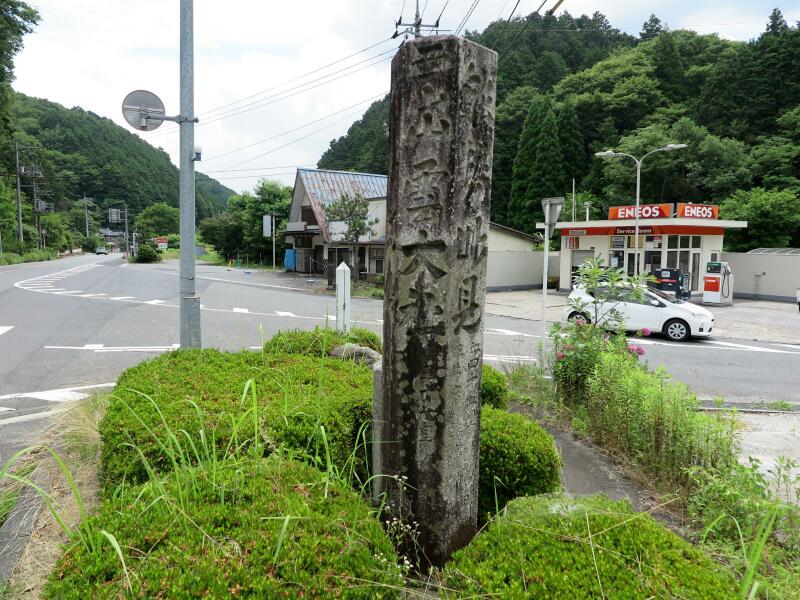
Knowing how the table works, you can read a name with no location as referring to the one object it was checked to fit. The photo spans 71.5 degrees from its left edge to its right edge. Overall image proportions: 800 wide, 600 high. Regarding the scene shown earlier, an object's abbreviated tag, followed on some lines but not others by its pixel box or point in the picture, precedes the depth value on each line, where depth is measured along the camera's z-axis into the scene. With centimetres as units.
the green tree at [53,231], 6779
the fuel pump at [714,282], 2230
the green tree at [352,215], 2688
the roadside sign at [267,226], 3946
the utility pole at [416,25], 1374
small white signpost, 688
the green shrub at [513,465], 329
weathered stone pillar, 254
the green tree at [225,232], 5328
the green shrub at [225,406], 305
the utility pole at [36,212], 5837
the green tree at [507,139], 4859
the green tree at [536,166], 4419
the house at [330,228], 3184
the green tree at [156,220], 8744
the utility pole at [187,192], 652
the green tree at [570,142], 4556
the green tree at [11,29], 2591
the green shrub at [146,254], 5841
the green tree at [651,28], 5903
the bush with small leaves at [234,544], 175
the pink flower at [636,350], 646
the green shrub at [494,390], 480
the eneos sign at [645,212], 2541
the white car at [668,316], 1375
